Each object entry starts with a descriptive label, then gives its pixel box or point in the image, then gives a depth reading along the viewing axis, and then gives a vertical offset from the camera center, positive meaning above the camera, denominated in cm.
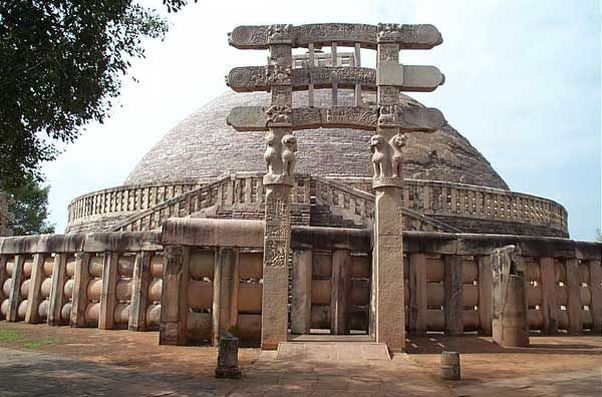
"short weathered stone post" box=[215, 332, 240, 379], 572 -61
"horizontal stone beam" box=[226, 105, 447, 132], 844 +272
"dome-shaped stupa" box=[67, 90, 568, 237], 1528 +396
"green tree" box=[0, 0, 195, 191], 496 +209
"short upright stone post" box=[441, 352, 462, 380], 584 -63
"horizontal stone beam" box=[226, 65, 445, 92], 848 +334
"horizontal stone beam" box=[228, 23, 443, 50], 855 +398
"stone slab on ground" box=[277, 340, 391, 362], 697 -62
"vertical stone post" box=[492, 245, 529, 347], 842 +4
